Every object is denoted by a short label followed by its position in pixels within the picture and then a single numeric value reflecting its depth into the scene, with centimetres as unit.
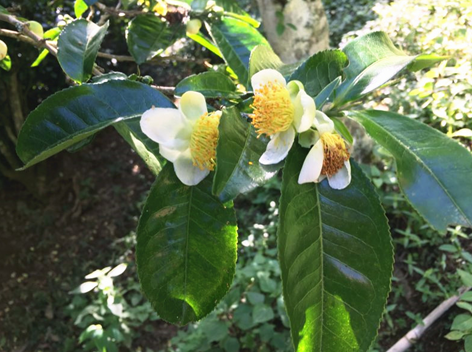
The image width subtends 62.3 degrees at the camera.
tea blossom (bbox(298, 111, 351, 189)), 14
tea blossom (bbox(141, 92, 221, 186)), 16
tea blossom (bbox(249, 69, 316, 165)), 15
